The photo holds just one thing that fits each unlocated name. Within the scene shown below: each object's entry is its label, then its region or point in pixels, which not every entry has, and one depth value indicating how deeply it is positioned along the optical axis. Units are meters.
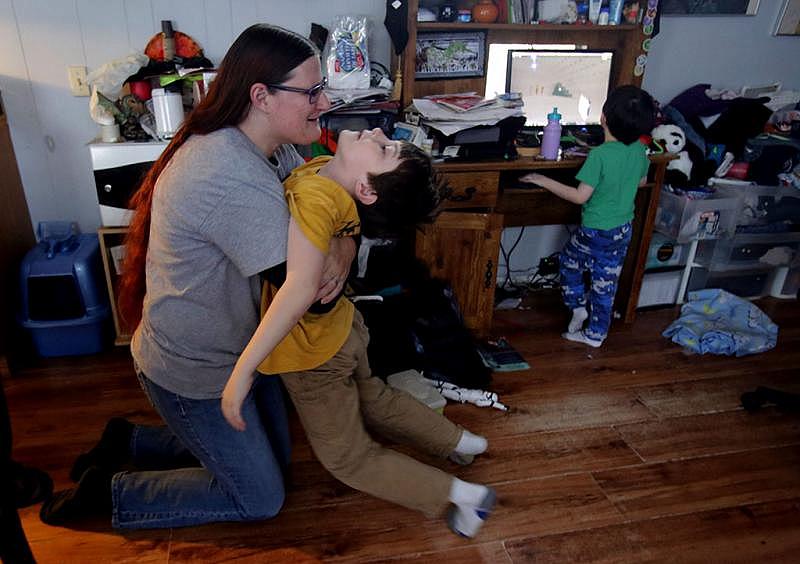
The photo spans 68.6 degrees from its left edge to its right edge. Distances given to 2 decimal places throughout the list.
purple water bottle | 2.50
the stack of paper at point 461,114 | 2.43
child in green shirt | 2.30
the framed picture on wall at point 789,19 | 3.03
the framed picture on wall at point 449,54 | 2.63
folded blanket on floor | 2.58
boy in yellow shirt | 1.15
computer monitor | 2.73
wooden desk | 2.42
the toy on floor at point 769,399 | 2.12
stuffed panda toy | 2.81
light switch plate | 2.45
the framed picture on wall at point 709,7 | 2.90
